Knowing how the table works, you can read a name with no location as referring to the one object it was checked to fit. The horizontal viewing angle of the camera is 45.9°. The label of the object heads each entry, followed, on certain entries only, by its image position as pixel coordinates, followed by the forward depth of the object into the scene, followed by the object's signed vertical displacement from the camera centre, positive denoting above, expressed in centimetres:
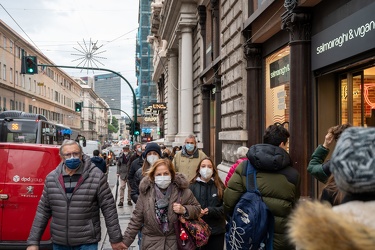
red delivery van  658 -82
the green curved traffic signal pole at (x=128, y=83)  2263 +270
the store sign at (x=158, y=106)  2980 +173
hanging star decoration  3023 +531
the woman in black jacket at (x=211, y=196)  550 -80
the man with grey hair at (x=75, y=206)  462 -80
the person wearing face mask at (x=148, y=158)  687 -41
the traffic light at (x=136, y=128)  2644 +21
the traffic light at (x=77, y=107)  3856 +215
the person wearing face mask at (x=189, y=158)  818 -50
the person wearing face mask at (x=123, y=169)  1435 -134
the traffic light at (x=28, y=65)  2141 +322
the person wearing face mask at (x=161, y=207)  457 -79
